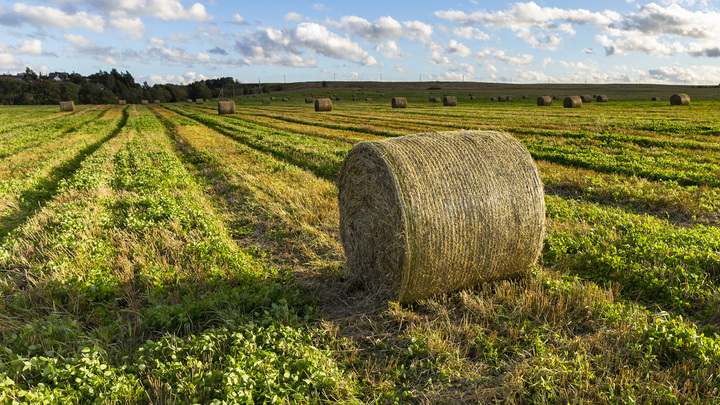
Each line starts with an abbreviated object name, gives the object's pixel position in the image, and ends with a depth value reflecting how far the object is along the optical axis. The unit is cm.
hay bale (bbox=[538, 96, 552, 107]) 4762
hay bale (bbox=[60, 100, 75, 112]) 5809
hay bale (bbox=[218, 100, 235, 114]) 4634
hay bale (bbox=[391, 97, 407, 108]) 5142
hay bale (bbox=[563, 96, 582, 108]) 4312
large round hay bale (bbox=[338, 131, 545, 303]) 495
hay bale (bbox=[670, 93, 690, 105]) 4178
